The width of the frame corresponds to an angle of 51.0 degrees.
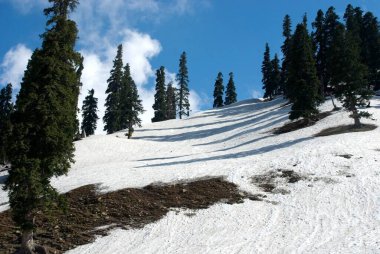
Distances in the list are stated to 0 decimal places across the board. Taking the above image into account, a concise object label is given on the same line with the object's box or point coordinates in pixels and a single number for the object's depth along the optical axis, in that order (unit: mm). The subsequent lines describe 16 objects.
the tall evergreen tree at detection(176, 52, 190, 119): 94312
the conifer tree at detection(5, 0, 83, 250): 18453
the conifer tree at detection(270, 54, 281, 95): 88188
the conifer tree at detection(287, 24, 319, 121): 45312
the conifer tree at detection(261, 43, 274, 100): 89312
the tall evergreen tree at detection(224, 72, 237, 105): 108375
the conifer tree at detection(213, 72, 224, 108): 107000
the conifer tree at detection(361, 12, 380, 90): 62562
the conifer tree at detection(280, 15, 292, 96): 79262
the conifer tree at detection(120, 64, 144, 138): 62188
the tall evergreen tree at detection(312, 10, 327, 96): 65750
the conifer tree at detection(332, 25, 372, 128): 39500
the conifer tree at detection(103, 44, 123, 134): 75625
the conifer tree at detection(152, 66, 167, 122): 90994
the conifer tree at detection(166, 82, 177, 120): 98250
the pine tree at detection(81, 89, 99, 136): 81562
